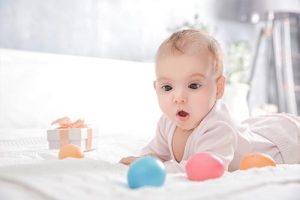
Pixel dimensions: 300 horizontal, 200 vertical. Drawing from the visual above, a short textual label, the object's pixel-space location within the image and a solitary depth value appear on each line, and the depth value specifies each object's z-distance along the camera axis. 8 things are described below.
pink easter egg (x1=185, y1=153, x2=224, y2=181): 0.81
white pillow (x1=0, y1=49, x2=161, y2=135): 2.16
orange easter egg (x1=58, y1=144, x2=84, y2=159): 1.12
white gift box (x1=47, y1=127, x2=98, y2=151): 1.46
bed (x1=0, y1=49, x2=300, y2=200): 0.68
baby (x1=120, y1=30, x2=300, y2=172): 1.11
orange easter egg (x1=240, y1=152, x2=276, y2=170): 1.00
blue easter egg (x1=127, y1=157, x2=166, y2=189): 0.72
